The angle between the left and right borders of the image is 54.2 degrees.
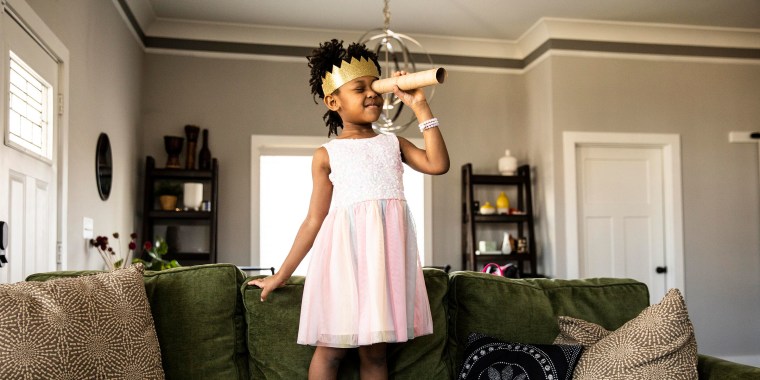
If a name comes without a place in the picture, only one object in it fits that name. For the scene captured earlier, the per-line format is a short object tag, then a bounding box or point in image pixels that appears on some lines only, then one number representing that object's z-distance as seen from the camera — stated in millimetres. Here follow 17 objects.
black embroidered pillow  1979
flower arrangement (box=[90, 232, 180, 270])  3606
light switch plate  4035
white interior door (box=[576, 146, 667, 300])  5730
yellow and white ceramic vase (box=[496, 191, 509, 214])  5830
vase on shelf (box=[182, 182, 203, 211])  5418
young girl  1869
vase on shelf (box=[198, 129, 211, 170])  5551
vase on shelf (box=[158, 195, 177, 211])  5398
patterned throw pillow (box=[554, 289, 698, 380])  1878
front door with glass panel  2898
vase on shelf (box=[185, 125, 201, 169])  5504
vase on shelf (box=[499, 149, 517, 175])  5879
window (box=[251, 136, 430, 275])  5801
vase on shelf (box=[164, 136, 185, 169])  5418
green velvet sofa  2037
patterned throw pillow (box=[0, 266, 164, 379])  1584
